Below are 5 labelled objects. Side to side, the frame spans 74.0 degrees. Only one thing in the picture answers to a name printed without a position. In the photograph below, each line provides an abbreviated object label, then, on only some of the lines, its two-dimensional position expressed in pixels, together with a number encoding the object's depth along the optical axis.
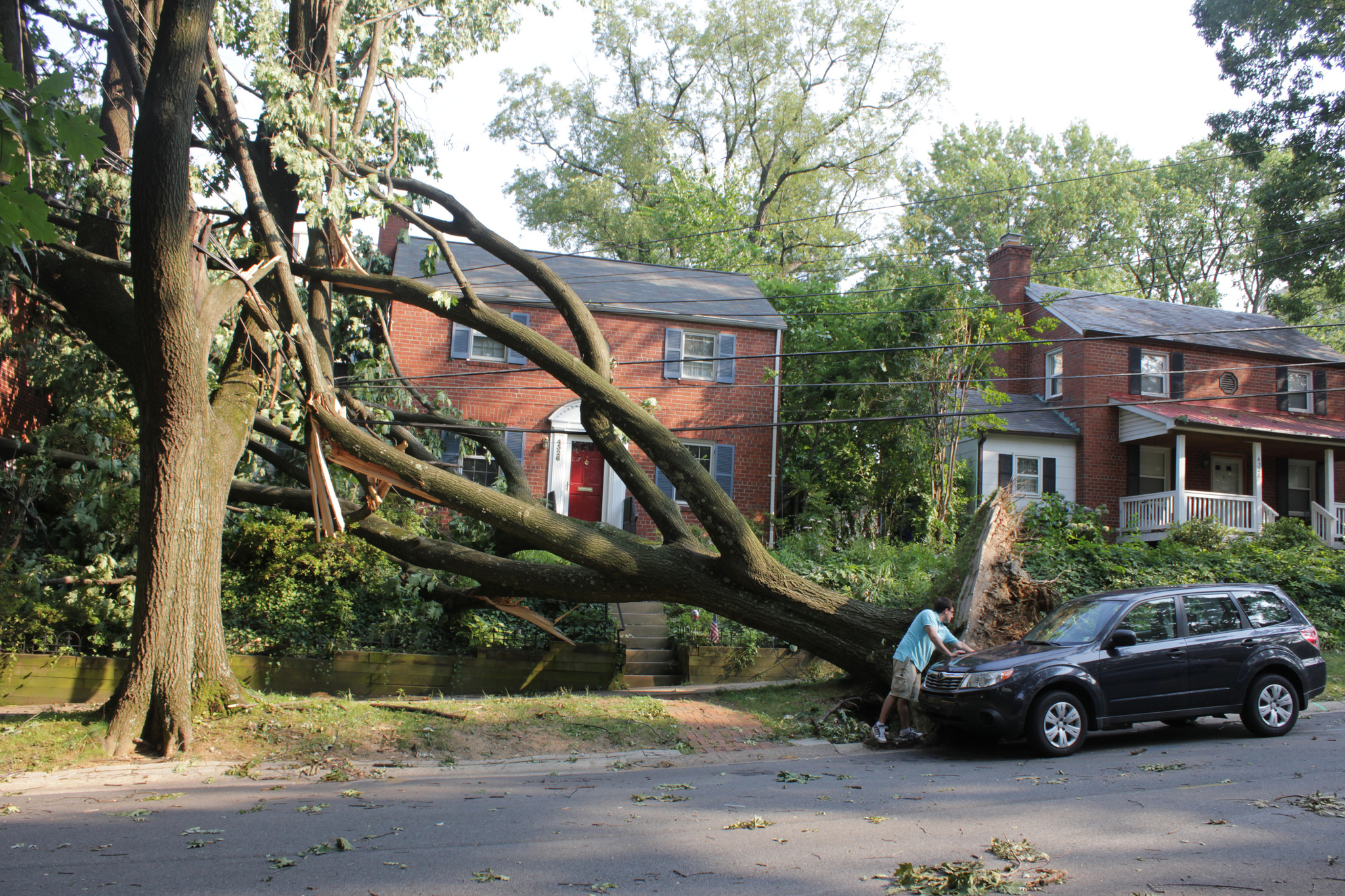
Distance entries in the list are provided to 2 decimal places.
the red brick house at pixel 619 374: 21.27
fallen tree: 8.27
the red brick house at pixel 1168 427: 23.05
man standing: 9.33
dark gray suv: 8.28
